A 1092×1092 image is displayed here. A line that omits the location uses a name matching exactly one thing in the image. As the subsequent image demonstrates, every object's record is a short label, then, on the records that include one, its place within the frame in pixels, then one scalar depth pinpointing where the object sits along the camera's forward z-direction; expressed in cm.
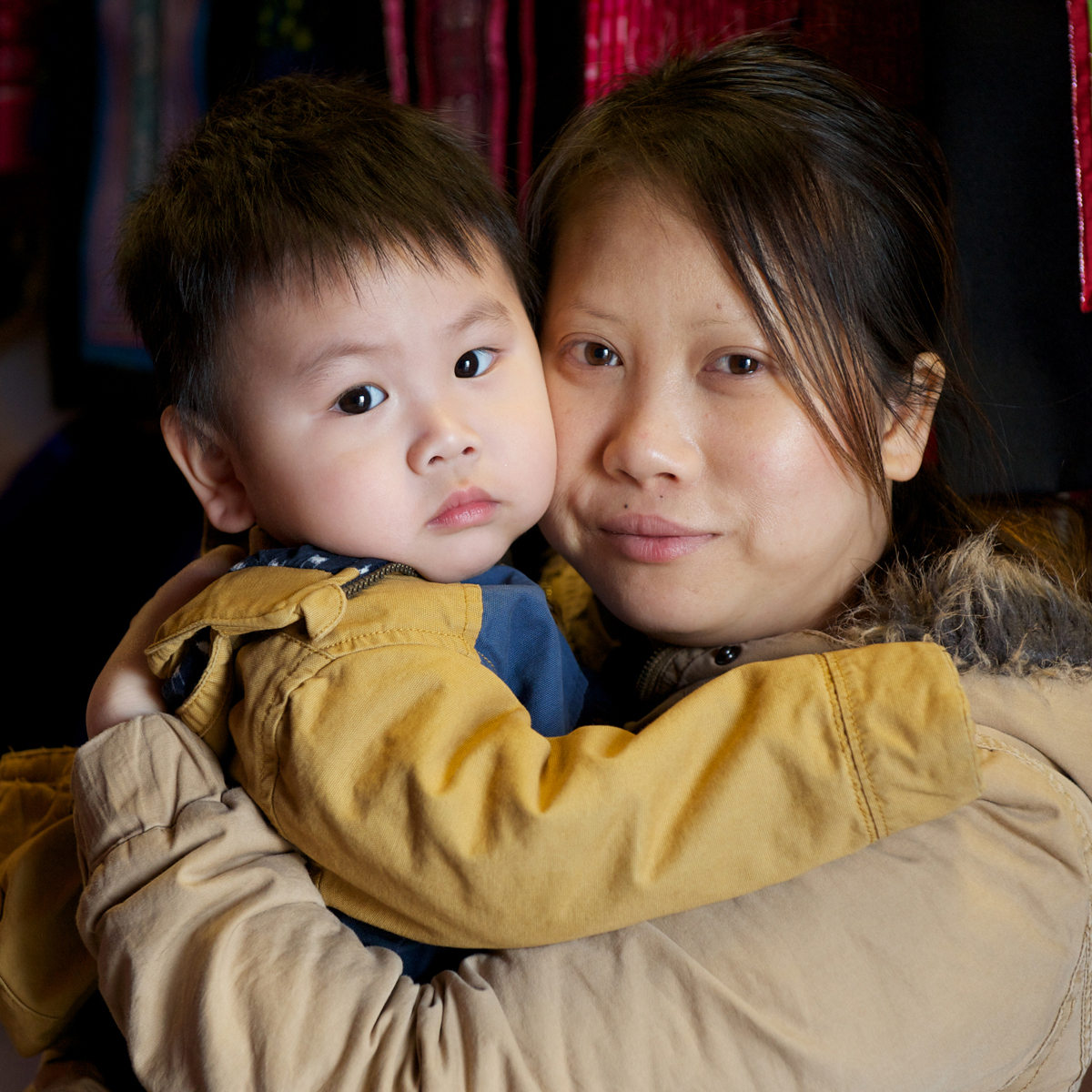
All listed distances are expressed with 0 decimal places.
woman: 74
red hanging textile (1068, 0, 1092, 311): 110
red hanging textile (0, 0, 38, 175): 191
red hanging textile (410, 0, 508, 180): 154
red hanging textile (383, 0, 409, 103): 157
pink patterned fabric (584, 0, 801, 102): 140
